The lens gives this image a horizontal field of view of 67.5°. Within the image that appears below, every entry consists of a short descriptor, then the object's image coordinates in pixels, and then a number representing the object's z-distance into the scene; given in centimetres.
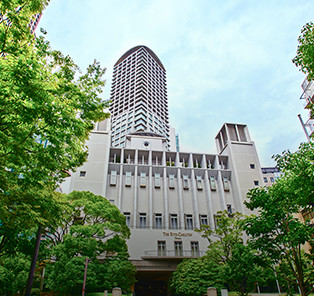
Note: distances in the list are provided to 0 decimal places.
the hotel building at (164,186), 2908
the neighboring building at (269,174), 6762
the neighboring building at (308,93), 2673
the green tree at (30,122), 580
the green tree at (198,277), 1919
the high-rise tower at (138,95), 7994
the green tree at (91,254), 1642
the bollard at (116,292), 1648
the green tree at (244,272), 1196
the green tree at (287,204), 927
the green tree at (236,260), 1245
